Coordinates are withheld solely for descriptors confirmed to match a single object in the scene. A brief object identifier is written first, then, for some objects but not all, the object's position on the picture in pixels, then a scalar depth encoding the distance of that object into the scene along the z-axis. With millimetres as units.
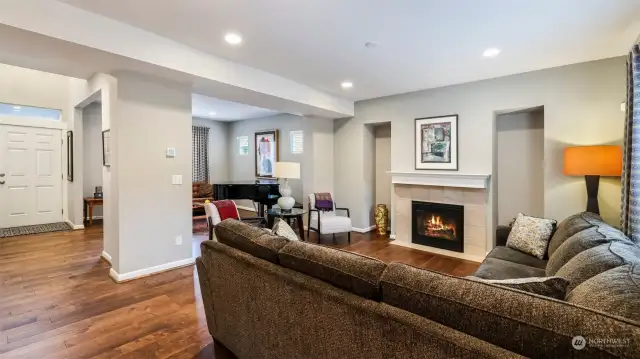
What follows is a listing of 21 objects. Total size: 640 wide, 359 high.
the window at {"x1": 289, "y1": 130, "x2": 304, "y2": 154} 7595
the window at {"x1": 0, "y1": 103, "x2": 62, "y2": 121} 5858
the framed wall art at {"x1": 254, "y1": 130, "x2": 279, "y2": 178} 8095
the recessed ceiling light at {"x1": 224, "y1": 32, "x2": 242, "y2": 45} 2992
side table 4805
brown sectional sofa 889
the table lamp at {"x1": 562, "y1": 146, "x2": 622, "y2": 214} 3047
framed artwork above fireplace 4734
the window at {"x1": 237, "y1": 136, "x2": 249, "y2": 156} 8852
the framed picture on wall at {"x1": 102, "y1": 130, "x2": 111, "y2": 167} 3759
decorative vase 5875
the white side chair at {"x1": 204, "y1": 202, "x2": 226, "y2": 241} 4102
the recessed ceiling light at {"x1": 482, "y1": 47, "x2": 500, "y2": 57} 3318
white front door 5883
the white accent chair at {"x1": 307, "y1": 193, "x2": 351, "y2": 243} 5215
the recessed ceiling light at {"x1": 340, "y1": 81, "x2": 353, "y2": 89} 4594
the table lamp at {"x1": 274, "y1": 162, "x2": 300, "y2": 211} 4934
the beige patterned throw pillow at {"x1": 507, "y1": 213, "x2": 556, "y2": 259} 2904
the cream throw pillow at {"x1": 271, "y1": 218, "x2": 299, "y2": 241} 2257
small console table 6227
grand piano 6160
